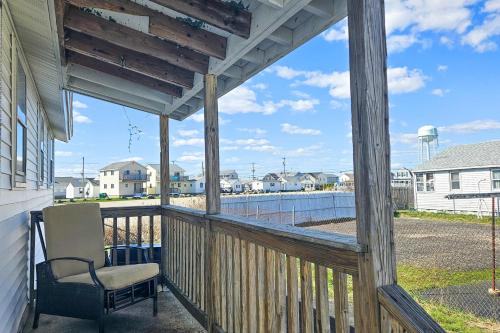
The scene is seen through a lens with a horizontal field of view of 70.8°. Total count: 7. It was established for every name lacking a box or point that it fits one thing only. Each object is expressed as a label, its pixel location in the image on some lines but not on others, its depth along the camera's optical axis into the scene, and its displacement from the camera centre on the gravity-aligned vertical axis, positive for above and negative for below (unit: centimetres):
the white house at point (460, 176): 1215 +7
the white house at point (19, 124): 242 +60
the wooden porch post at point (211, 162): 289 +19
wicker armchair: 293 -78
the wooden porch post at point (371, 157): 129 +9
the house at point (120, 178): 2209 +59
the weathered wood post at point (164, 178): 429 +10
